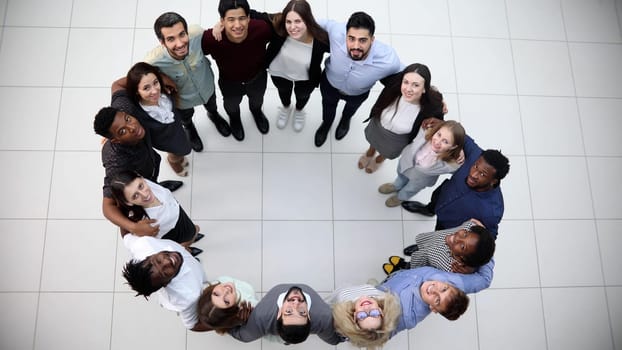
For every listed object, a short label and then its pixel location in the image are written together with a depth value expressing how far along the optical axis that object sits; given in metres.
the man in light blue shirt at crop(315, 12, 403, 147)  2.31
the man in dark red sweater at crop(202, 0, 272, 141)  2.26
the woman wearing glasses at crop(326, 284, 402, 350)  2.08
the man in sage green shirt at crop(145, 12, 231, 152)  2.20
